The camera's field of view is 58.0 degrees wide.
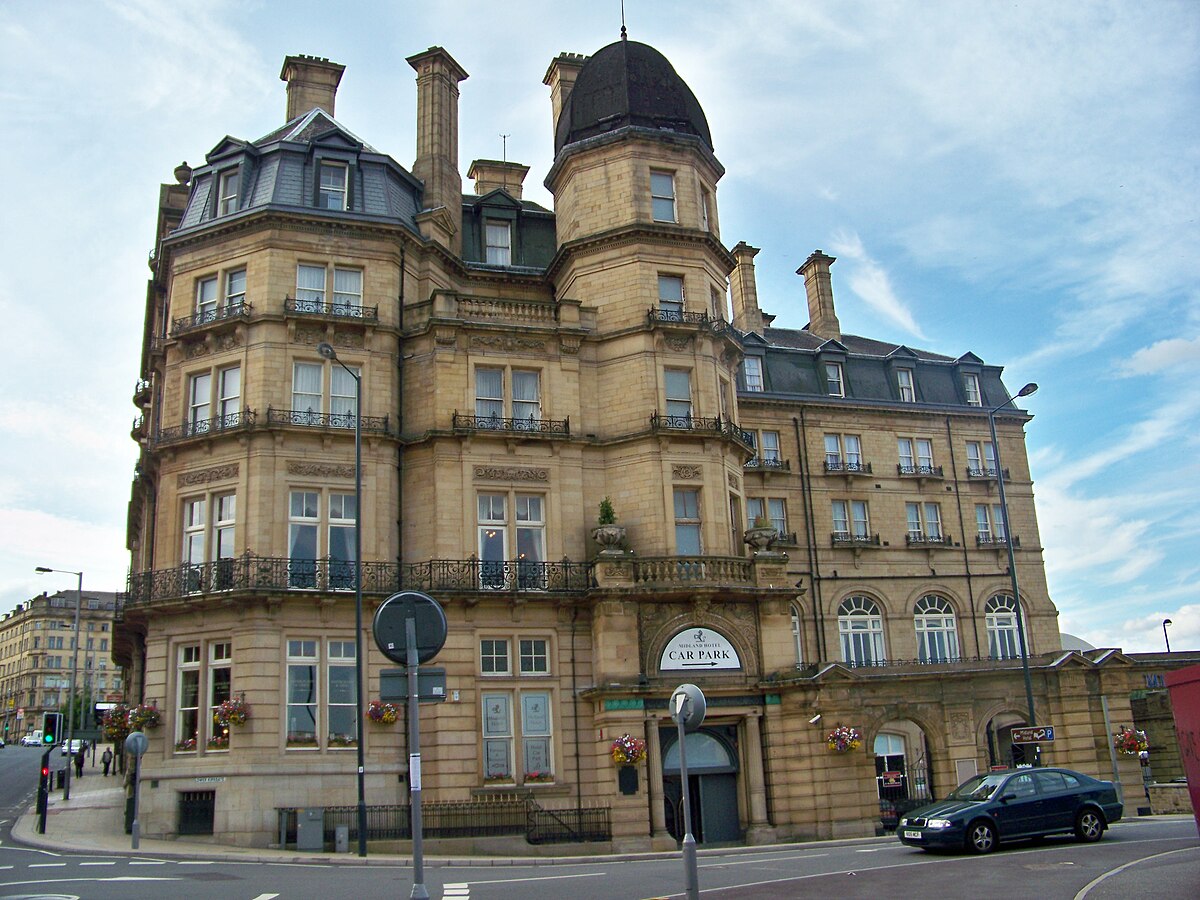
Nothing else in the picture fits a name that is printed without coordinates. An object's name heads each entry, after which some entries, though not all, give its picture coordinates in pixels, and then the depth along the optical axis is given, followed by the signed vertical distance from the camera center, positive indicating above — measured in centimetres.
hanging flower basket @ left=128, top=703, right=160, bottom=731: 2886 +113
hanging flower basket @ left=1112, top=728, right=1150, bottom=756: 3253 -86
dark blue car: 2056 -178
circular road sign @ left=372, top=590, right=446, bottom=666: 1185 +131
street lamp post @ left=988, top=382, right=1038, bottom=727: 3125 +245
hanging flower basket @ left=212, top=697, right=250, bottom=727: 2762 +111
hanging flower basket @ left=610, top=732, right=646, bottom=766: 2852 -36
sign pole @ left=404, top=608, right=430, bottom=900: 1159 +13
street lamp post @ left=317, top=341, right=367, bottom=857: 2614 +386
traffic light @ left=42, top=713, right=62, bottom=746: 3238 +106
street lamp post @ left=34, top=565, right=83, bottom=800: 4184 -50
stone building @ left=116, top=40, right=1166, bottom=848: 2916 +682
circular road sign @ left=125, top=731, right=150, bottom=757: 2538 +40
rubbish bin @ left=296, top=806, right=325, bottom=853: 2595 -180
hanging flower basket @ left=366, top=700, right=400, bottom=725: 2858 +93
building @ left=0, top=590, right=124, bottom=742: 13975 +1365
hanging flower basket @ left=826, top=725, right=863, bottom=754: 2952 -36
